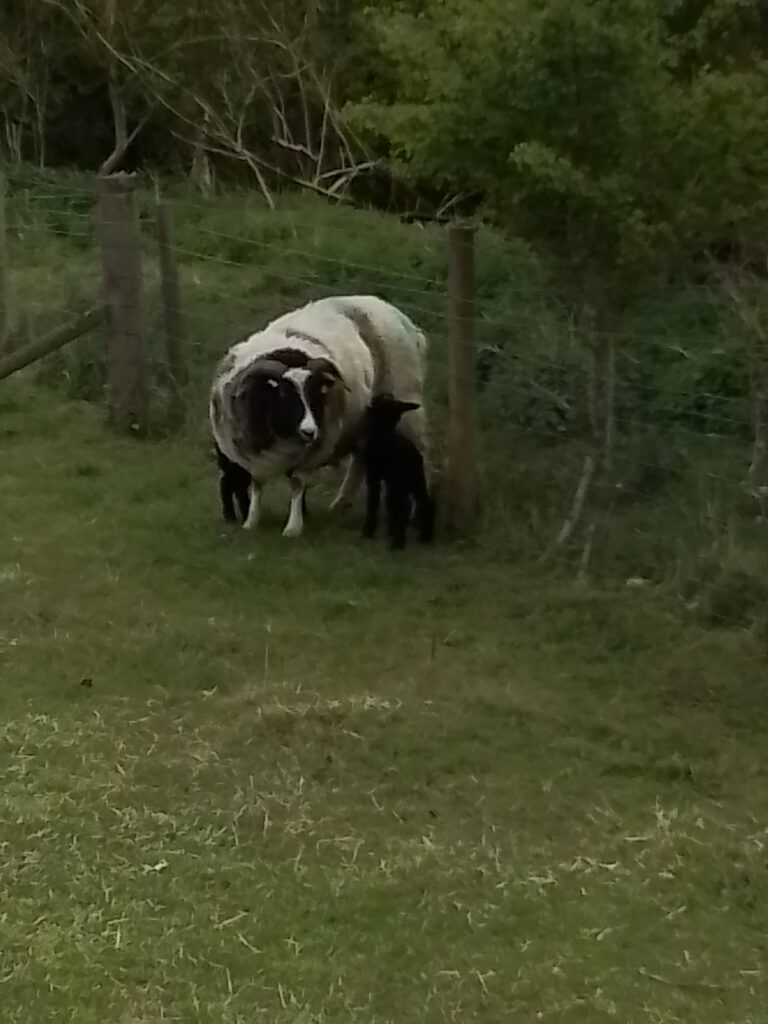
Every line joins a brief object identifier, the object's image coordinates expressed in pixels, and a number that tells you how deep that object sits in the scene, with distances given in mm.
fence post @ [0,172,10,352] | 11164
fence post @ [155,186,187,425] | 9672
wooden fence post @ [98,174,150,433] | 9594
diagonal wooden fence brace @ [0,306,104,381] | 9578
